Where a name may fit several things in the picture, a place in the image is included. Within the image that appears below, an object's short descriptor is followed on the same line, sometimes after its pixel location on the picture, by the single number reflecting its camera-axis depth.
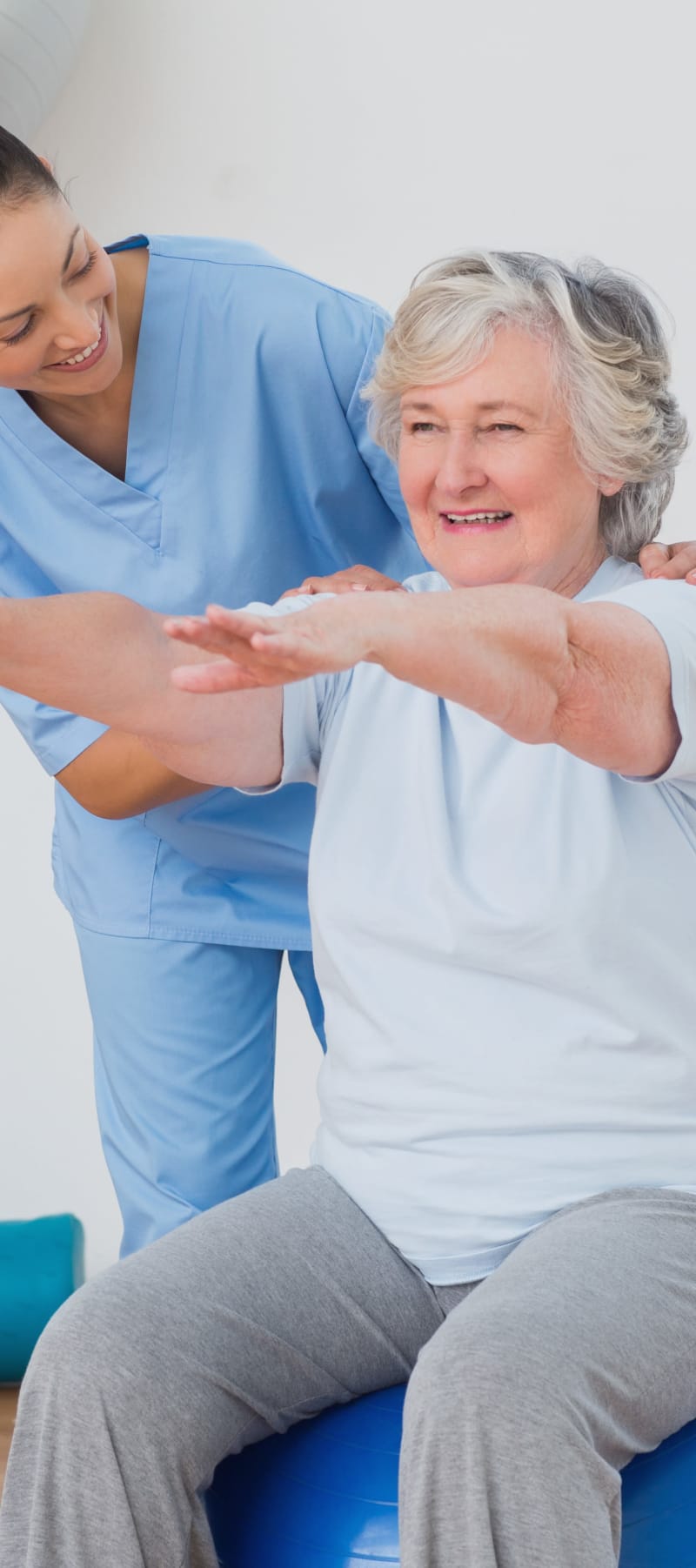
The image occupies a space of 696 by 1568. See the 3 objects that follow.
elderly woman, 1.97
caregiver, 2.52
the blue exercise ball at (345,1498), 2.07
